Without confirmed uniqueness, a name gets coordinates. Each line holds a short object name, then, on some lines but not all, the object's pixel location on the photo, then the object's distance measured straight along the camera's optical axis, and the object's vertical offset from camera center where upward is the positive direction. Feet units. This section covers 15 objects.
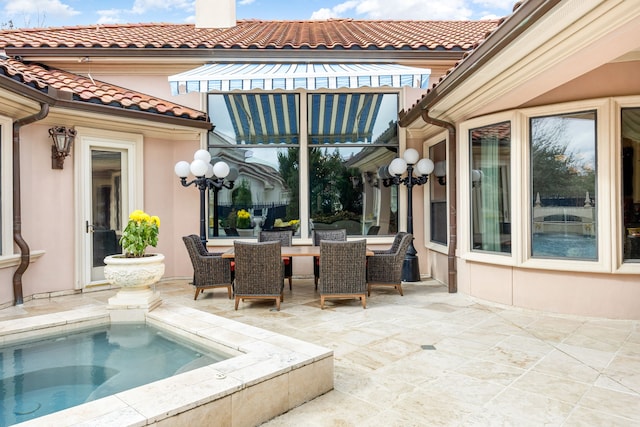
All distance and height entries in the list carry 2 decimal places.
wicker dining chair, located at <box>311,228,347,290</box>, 29.63 -1.50
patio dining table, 23.54 -2.16
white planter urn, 17.60 -2.99
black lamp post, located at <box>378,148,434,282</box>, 29.76 +2.76
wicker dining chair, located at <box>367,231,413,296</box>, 24.62 -3.19
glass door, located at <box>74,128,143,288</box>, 27.43 +1.84
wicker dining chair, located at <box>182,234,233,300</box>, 24.34 -3.17
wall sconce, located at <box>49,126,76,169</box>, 25.47 +4.75
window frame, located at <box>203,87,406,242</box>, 32.89 +5.72
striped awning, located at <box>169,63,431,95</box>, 25.48 +8.63
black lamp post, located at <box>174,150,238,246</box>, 28.86 +3.13
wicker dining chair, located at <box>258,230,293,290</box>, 29.50 -1.52
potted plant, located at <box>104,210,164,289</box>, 17.95 -1.89
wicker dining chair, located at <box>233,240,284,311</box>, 21.39 -2.98
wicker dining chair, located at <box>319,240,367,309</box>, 21.54 -2.95
